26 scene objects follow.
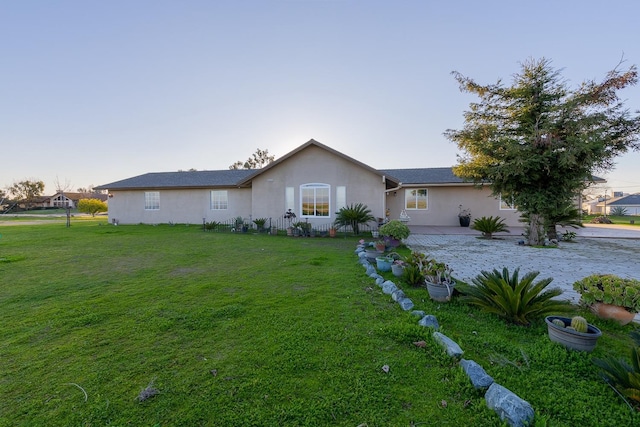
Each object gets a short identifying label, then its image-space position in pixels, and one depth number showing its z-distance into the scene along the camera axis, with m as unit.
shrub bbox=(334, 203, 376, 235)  12.27
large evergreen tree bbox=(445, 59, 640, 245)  8.66
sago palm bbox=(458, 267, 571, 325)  3.38
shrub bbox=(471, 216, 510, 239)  11.67
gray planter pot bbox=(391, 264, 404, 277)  5.48
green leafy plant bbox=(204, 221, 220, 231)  14.72
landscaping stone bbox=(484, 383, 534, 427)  1.81
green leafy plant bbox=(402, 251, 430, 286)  4.96
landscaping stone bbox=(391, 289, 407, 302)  4.17
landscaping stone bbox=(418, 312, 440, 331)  3.17
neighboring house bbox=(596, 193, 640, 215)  44.12
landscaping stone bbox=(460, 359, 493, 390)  2.15
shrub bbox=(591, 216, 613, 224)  19.39
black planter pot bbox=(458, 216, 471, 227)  16.42
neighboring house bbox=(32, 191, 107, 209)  50.83
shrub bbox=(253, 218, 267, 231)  13.95
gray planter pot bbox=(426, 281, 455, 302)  4.08
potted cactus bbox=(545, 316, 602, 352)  2.59
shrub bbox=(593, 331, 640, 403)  1.91
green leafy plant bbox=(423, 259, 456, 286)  4.22
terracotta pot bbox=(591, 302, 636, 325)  3.31
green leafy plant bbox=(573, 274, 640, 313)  3.22
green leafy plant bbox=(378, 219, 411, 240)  8.52
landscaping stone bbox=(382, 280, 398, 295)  4.50
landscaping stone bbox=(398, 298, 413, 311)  3.82
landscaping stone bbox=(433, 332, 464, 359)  2.58
